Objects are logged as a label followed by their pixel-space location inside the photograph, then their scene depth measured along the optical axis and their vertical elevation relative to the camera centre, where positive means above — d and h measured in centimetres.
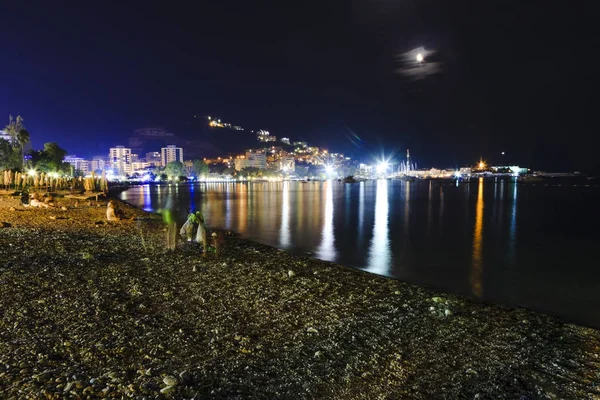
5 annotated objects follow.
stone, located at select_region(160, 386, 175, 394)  434 -235
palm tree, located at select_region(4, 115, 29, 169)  6012 +545
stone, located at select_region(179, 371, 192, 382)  461 -235
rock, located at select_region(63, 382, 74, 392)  426 -229
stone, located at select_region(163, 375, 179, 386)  449 -234
